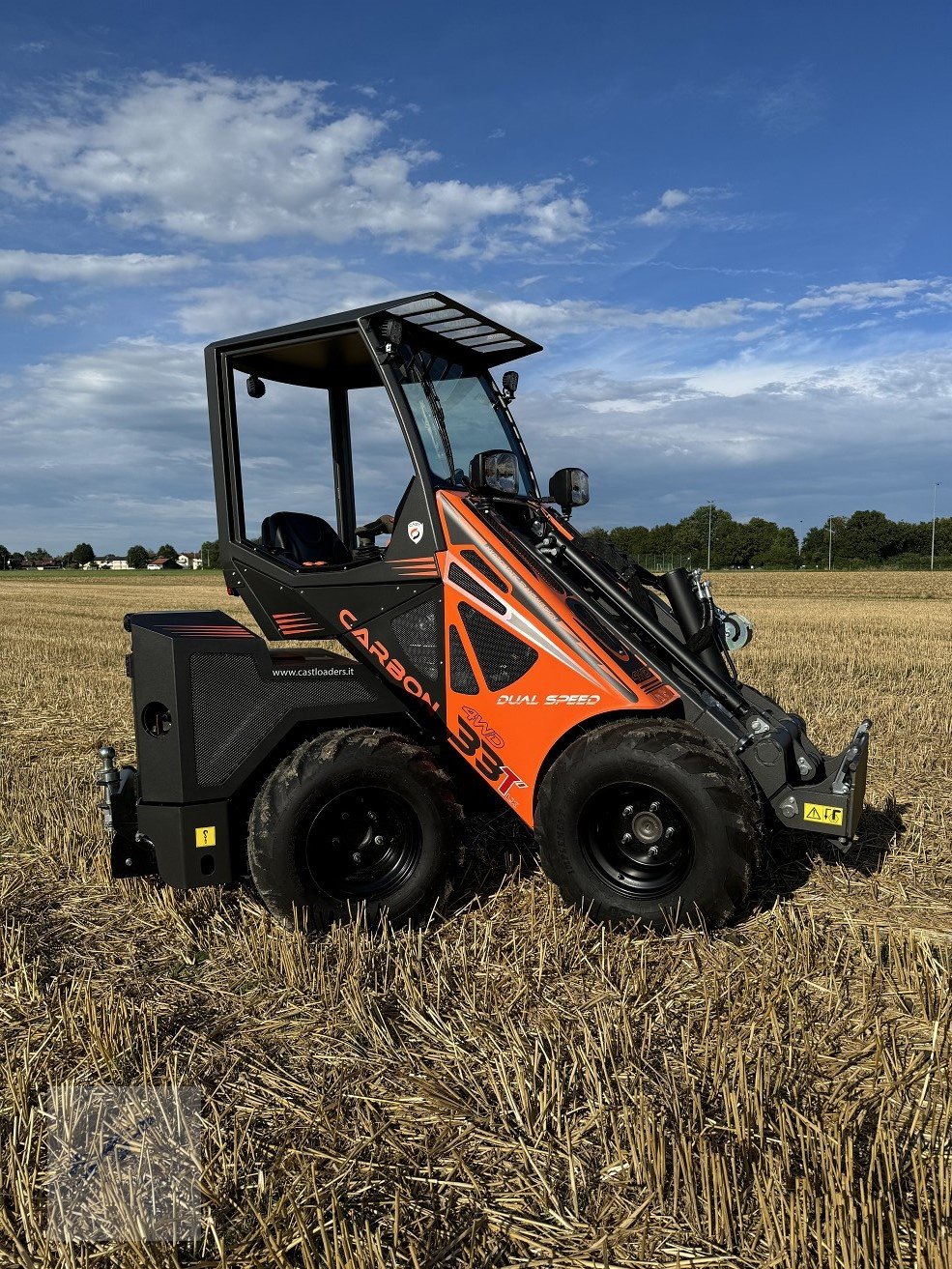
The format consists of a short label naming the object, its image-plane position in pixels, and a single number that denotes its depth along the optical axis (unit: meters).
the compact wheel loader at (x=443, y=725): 3.78
